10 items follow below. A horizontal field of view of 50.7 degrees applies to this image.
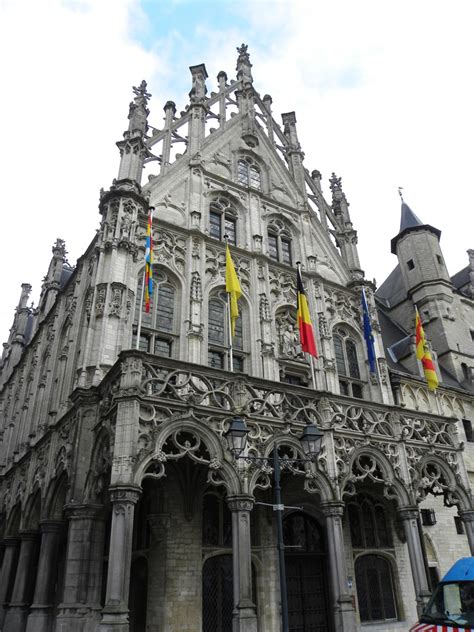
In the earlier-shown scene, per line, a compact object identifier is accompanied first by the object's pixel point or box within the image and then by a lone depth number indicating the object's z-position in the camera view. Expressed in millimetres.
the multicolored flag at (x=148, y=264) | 15252
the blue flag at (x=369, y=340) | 20062
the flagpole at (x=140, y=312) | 14523
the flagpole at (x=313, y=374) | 17747
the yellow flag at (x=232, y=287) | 16203
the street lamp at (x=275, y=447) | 9305
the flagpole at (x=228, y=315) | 18859
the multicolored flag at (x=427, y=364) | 19625
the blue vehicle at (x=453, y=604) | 8953
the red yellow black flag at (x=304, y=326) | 16875
